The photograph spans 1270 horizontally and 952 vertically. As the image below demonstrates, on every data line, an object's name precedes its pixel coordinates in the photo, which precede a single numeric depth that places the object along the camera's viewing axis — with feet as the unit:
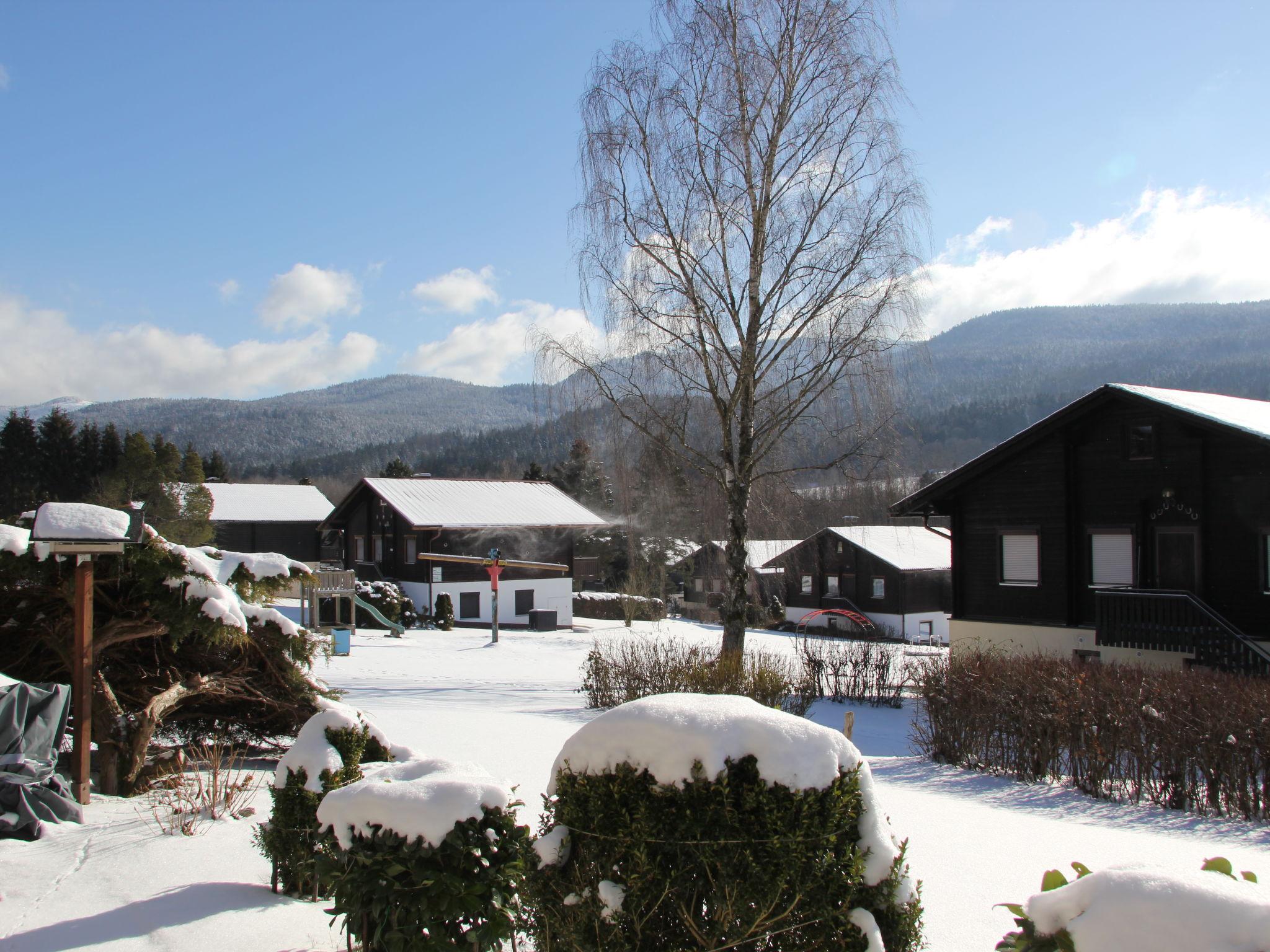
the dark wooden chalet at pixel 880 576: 147.23
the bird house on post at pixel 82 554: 26.91
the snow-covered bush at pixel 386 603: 112.47
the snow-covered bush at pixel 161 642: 28.60
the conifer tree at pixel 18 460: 175.34
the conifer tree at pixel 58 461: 178.40
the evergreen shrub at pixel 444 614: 116.26
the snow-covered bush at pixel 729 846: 11.50
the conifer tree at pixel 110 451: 179.11
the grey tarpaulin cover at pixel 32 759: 23.57
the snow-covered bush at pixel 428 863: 13.06
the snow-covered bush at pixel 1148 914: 7.68
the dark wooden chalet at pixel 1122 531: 58.23
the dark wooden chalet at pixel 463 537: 131.23
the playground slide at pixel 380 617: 101.19
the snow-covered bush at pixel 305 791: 18.74
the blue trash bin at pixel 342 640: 78.95
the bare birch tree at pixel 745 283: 52.60
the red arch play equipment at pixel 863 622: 95.15
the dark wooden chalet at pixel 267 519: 187.73
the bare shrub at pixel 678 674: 42.42
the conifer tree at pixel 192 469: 174.91
